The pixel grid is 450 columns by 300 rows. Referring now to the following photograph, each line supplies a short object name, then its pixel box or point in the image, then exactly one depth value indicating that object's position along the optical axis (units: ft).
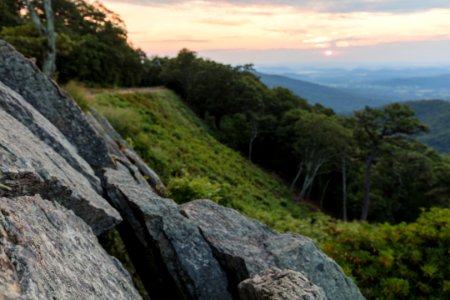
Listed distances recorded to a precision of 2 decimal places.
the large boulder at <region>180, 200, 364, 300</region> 22.59
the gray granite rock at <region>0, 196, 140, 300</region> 10.73
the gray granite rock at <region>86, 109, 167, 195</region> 40.86
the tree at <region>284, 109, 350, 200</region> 172.76
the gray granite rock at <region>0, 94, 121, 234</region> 15.44
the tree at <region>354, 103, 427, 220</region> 138.72
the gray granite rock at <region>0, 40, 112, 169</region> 28.09
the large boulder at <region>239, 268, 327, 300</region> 17.24
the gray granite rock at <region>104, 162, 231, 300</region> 21.72
